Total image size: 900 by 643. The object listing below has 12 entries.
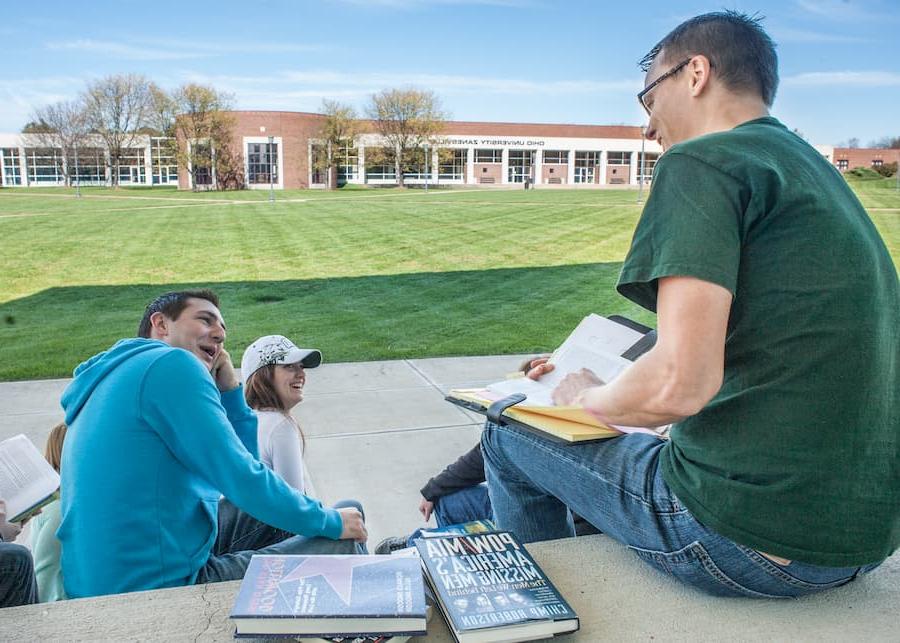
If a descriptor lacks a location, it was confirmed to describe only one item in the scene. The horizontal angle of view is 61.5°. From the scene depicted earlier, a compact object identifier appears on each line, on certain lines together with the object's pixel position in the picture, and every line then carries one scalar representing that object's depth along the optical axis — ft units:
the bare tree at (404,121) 240.53
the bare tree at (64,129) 216.54
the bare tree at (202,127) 216.54
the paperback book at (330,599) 5.49
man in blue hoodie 6.79
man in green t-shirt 5.04
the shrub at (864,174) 184.55
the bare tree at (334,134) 236.02
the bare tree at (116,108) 214.90
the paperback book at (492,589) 5.69
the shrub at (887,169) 186.29
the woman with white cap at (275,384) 10.75
